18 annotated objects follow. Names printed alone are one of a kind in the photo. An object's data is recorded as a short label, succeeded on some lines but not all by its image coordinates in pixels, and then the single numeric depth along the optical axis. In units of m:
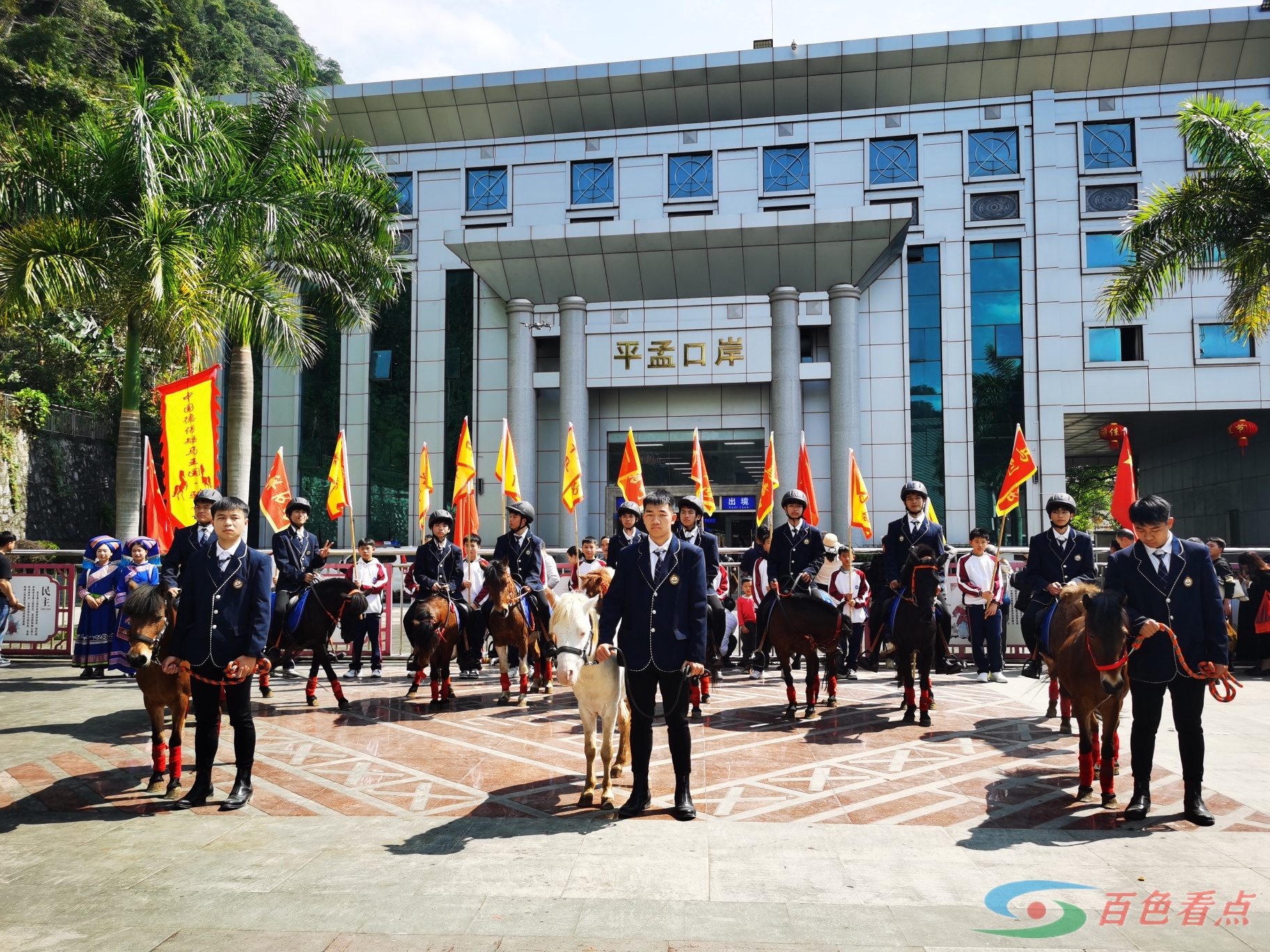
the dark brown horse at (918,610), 9.05
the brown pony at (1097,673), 6.19
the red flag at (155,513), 12.08
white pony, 6.33
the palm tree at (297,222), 16.05
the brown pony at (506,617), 10.64
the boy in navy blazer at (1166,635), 6.07
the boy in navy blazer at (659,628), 6.22
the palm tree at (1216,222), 14.84
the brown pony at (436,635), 10.13
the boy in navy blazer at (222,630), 6.42
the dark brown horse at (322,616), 10.05
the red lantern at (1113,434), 24.45
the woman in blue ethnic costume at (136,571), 11.20
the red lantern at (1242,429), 24.39
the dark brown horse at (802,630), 9.54
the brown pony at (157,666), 6.61
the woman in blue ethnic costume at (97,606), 11.82
